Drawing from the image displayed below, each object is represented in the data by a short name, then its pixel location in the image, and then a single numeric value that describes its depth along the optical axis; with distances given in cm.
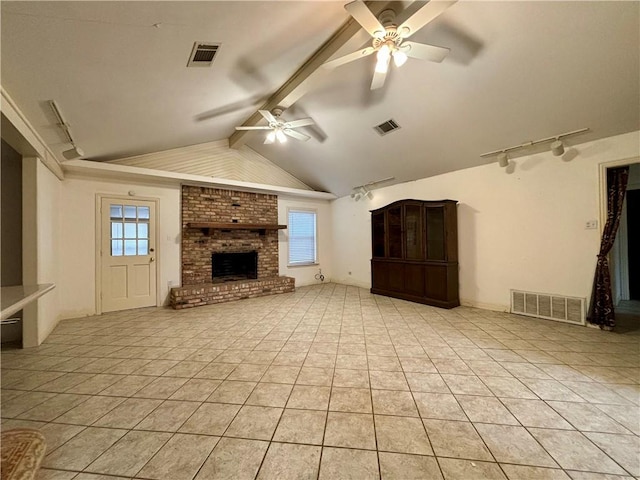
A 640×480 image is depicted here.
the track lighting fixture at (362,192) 618
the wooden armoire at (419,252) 457
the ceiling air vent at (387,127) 405
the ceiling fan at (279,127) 364
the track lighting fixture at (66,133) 257
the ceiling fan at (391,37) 184
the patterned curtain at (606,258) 324
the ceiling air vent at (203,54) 234
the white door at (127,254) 446
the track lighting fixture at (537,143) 337
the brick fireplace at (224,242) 516
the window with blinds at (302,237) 684
